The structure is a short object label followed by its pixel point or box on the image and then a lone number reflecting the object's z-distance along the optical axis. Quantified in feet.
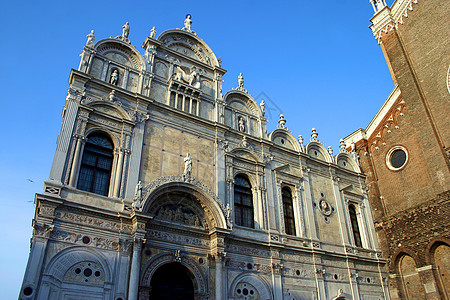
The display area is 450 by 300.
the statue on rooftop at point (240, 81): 62.03
